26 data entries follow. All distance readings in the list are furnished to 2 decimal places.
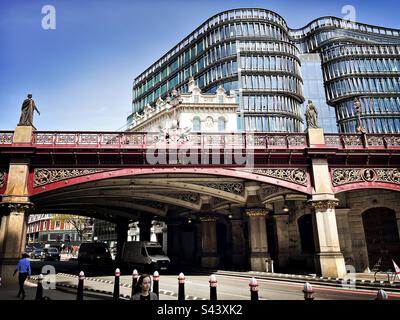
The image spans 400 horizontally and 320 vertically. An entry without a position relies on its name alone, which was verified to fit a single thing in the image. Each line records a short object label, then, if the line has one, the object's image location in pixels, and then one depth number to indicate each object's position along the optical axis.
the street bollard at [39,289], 8.99
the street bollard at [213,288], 7.58
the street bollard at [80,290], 9.61
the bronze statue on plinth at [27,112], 16.25
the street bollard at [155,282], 8.70
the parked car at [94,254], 29.61
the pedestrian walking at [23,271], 10.66
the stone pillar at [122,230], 36.47
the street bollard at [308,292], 5.73
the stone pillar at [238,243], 28.31
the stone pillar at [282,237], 24.44
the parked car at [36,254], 49.08
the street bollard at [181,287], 8.50
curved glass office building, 61.44
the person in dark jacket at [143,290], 4.79
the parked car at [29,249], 52.62
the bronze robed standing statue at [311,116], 17.94
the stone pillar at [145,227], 32.06
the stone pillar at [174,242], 34.00
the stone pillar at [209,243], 27.69
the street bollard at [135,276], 9.62
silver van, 21.20
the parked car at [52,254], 43.03
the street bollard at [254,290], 6.82
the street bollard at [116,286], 10.13
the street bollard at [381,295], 5.05
